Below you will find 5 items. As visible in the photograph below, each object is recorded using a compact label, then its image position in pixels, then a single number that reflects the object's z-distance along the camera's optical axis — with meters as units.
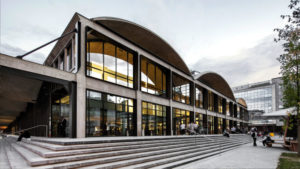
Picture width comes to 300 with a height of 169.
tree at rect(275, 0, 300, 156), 11.67
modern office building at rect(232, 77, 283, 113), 91.88
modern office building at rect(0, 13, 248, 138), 13.07
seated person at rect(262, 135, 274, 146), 21.07
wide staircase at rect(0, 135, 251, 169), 7.31
